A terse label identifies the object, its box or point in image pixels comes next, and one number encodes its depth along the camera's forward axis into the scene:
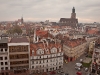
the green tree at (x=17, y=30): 91.16
